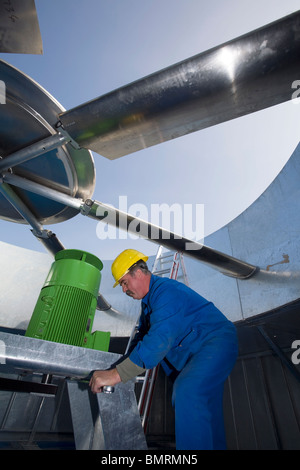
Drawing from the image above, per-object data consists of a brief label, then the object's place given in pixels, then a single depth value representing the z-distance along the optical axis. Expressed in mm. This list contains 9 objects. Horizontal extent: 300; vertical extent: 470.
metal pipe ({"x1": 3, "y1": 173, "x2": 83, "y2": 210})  3553
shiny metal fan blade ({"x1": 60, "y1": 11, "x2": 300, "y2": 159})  1871
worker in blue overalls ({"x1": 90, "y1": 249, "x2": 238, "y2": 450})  1661
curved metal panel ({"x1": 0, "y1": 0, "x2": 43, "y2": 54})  1974
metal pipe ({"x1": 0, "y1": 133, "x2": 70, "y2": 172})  2834
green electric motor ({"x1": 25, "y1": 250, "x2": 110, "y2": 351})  1993
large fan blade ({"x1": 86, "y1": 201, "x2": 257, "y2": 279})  4023
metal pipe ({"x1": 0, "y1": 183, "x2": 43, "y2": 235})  3728
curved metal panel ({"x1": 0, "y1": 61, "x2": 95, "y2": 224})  2896
